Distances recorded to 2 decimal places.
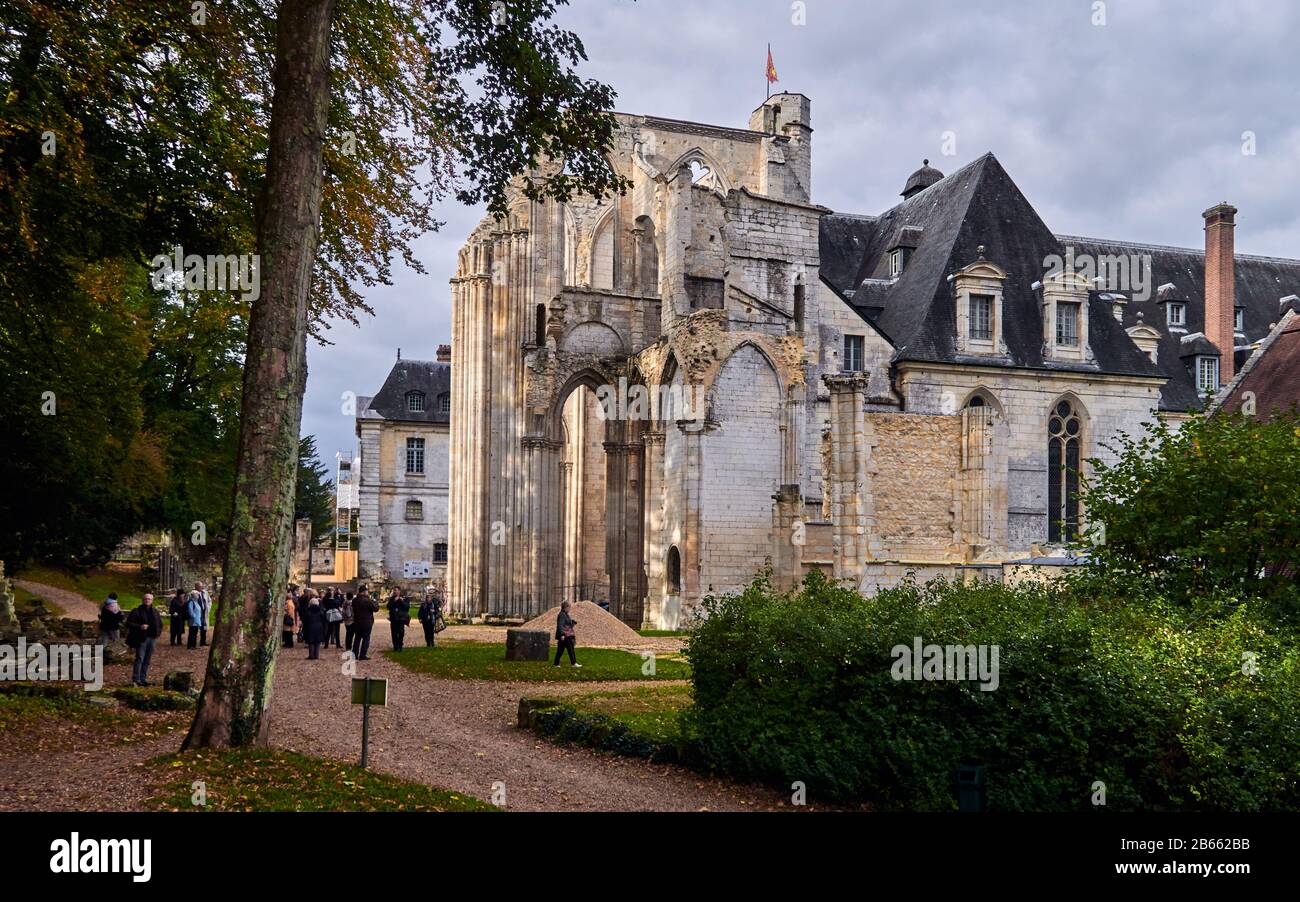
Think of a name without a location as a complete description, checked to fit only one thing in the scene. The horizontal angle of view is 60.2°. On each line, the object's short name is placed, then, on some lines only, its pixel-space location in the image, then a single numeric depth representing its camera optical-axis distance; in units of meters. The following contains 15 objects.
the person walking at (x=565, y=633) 20.66
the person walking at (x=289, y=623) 25.66
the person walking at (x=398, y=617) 23.84
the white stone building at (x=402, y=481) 56.22
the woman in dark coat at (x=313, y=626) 22.23
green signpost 10.14
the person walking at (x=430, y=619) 25.16
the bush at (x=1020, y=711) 8.97
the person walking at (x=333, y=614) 25.31
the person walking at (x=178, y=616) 25.11
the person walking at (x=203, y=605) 24.60
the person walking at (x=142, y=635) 16.48
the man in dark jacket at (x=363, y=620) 22.00
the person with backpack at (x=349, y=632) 22.66
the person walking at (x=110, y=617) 18.88
